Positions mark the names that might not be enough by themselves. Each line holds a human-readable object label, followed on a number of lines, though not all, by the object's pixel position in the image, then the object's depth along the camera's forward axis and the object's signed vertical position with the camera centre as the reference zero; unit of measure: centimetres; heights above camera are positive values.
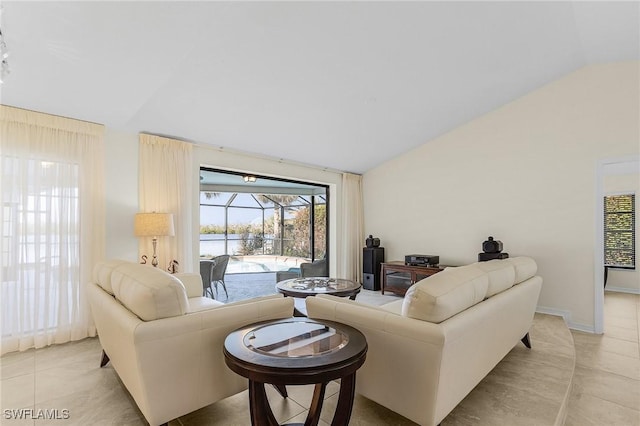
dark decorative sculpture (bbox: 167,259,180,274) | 373 -63
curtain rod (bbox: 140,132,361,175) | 395 +85
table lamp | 331 -13
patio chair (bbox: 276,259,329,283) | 494 -94
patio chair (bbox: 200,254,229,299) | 450 -84
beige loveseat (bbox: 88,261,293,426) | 161 -67
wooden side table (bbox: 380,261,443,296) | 481 -98
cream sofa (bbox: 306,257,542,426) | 160 -67
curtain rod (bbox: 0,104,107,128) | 292 +93
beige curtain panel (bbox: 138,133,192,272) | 365 +27
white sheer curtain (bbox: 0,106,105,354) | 286 -11
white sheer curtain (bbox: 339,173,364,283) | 601 -32
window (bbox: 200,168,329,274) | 497 -13
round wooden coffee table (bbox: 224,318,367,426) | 134 -66
